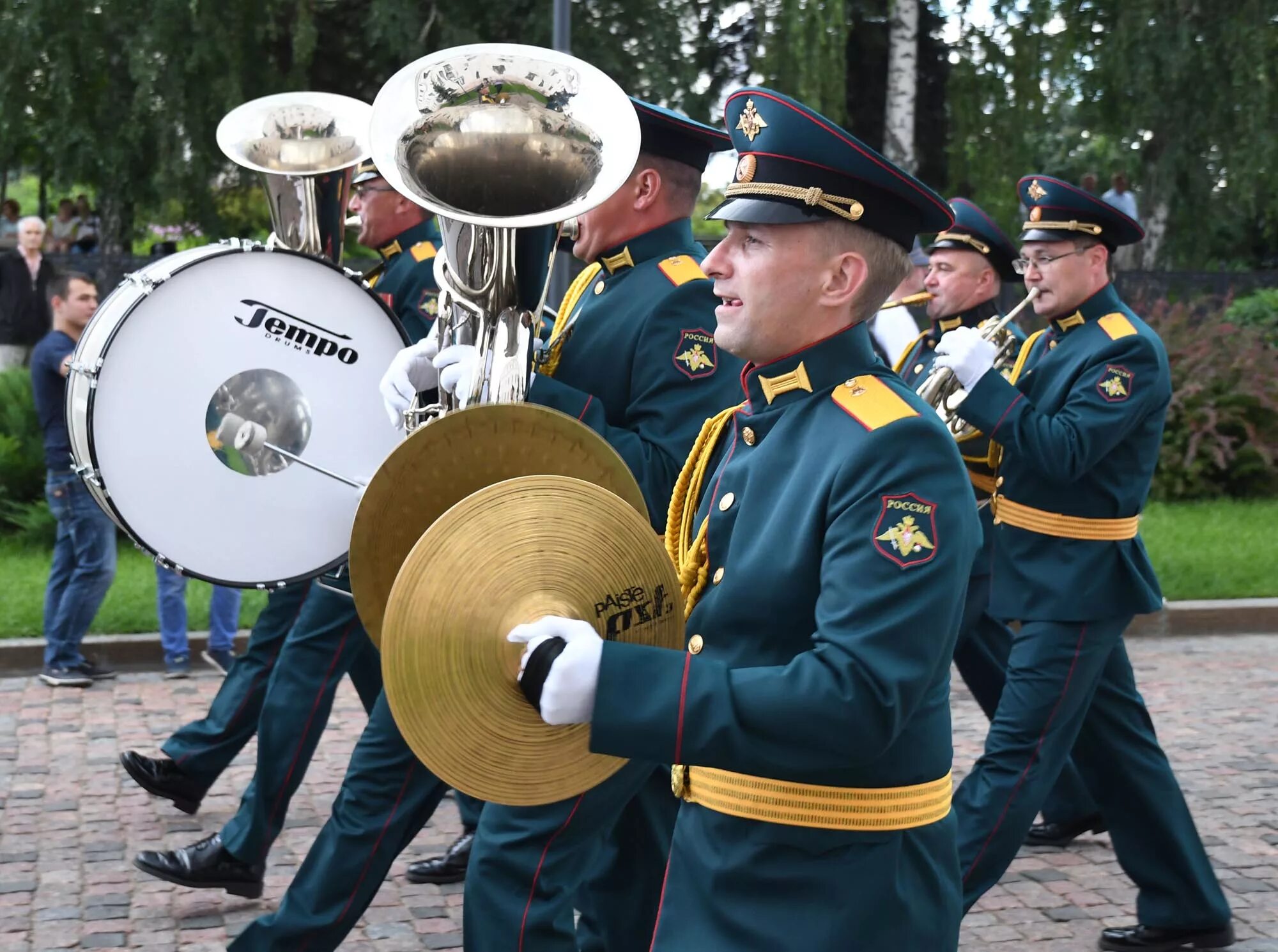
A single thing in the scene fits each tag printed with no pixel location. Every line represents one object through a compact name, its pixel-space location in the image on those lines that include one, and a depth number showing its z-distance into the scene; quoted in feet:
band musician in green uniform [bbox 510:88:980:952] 6.68
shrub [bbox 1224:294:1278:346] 48.49
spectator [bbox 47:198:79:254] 60.95
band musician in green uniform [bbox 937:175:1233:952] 14.60
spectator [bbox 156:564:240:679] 24.18
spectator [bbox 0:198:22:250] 61.72
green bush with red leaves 39.70
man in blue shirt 24.09
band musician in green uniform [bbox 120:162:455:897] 15.07
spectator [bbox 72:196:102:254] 60.59
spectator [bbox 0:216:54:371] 40.16
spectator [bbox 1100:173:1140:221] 56.49
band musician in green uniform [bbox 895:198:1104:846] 17.87
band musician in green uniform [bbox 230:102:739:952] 11.02
